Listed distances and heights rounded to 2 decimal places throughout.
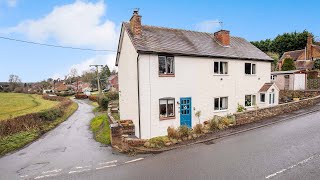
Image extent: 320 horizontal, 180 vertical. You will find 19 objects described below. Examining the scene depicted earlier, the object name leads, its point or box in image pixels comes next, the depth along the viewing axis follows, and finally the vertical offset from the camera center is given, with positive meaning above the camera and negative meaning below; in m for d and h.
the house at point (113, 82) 85.85 +1.16
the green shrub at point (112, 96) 49.69 -2.40
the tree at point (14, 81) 100.79 +2.41
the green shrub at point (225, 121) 17.19 -2.81
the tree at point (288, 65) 44.56 +3.45
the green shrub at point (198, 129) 15.65 -3.09
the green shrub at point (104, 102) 42.16 -3.14
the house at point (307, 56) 54.28 +6.58
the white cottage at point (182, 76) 16.91 +0.63
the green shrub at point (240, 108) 21.33 -2.31
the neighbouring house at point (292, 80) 32.28 +0.39
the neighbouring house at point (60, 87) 117.83 -0.78
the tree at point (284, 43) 67.62 +12.48
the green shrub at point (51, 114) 29.29 -3.88
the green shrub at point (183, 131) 14.84 -3.03
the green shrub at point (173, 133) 14.76 -3.15
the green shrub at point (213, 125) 16.62 -3.00
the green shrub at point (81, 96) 74.19 -3.47
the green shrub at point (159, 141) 13.95 -3.54
